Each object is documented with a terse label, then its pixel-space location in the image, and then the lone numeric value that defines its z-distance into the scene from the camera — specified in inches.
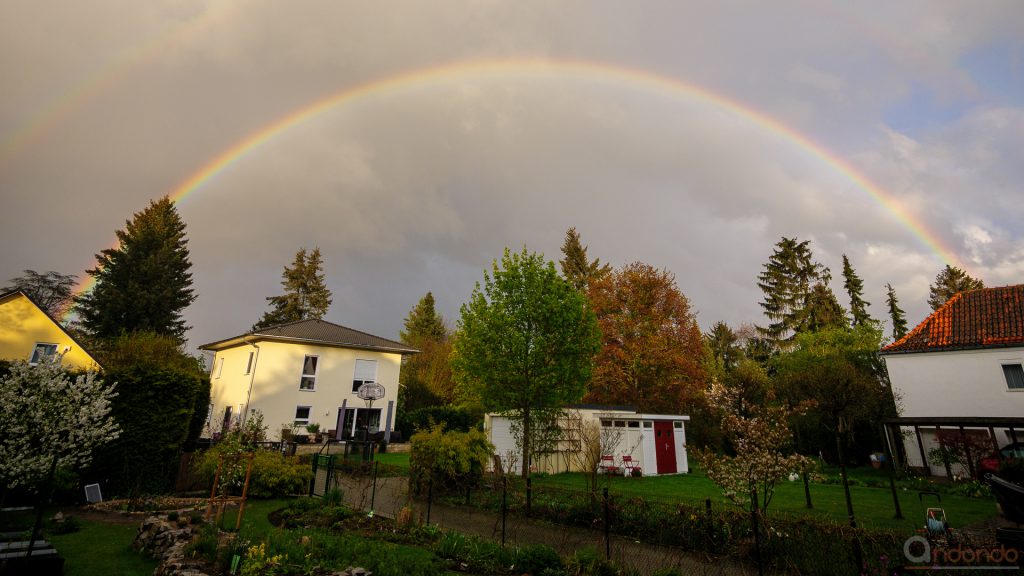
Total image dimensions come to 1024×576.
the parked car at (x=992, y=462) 592.4
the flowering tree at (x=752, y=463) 322.0
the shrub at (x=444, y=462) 572.7
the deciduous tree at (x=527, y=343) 682.8
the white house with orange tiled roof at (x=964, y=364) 810.8
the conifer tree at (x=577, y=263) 1856.5
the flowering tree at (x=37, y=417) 314.0
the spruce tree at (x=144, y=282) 1531.7
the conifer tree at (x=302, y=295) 2194.9
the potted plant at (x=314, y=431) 1069.8
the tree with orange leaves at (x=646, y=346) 1293.1
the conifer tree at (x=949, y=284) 2053.4
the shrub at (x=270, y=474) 517.3
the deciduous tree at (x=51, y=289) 1815.9
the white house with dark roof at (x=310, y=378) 1098.7
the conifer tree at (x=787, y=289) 1822.1
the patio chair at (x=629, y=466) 866.1
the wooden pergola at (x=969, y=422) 410.7
